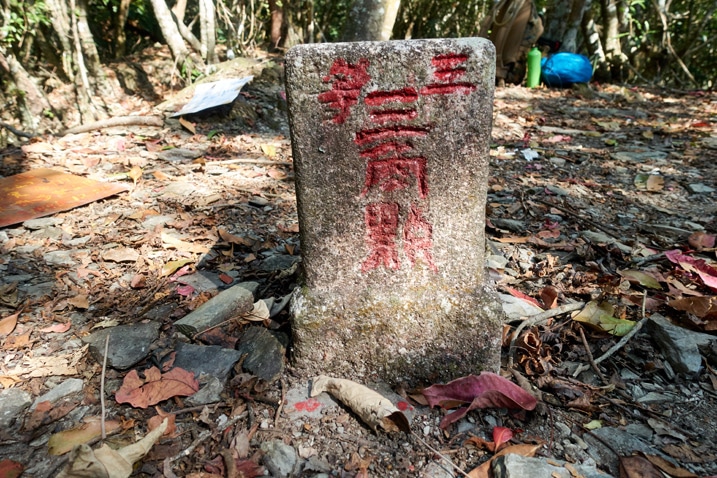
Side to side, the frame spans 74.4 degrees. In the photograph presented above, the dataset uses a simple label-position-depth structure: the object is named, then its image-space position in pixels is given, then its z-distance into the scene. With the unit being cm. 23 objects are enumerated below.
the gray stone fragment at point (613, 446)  33
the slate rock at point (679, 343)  40
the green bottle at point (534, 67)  148
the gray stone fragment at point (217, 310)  43
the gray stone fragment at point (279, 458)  32
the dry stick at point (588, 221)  64
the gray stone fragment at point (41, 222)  62
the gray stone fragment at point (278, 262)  55
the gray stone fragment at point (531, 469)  30
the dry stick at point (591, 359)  40
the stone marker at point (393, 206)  33
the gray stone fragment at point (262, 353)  39
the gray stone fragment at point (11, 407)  34
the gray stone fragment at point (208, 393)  37
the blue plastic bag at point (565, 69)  148
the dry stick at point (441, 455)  31
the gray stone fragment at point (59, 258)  55
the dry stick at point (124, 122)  101
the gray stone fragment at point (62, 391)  37
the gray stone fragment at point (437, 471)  32
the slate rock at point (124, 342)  40
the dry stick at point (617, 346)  41
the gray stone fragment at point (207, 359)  39
